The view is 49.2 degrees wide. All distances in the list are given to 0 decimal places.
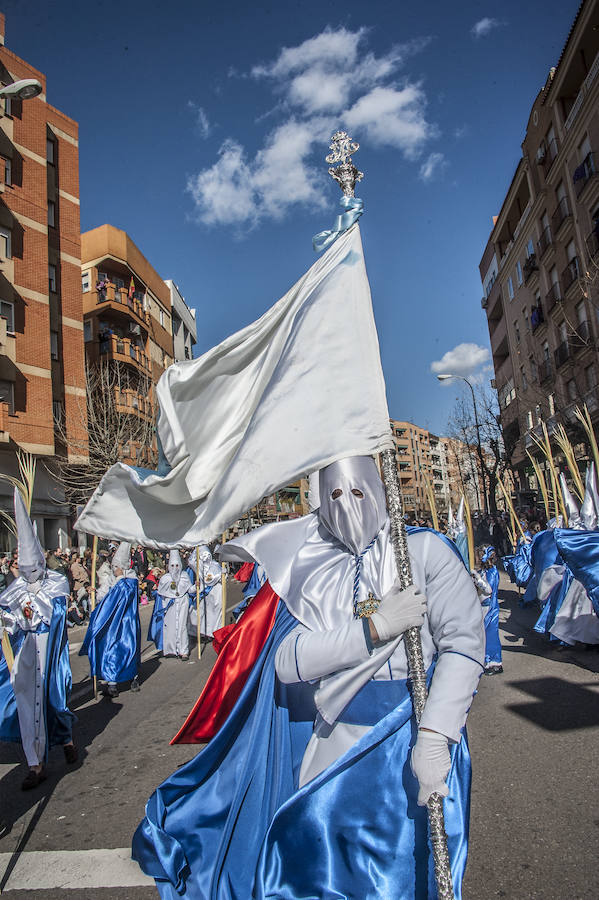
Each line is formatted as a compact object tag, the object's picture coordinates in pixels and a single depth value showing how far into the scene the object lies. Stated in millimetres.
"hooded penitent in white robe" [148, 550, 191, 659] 11047
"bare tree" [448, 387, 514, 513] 32031
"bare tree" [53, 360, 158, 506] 24750
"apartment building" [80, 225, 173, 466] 34344
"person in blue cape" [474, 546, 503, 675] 7695
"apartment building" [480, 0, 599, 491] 24984
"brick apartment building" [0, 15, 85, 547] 23641
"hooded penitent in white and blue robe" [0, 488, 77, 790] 5613
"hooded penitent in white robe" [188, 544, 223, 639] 12000
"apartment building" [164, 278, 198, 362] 50031
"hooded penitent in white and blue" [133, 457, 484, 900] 2176
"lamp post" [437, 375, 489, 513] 30531
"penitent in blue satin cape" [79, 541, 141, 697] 8383
